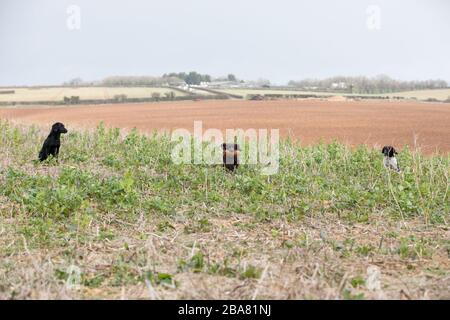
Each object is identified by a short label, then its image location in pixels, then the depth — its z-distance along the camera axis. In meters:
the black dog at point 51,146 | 11.56
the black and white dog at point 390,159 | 10.86
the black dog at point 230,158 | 10.59
